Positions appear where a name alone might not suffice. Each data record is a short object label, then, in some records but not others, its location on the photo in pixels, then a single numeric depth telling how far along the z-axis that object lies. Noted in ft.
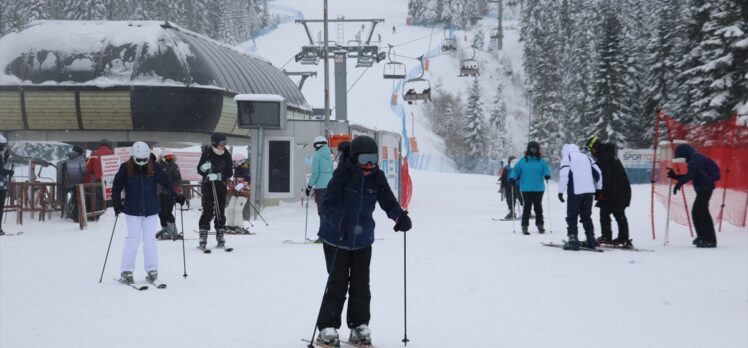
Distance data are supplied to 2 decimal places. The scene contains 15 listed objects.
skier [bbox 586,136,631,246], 37.50
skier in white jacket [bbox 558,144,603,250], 36.76
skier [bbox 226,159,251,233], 43.32
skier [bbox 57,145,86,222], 55.01
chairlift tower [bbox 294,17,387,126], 91.04
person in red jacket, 54.80
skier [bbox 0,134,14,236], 45.00
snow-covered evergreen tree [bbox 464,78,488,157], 269.44
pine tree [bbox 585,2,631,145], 164.25
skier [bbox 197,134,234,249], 36.50
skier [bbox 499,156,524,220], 64.13
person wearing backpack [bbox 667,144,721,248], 37.14
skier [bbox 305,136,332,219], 41.78
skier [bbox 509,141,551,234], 44.73
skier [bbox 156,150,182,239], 42.74
